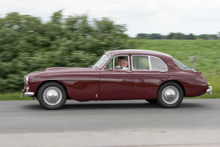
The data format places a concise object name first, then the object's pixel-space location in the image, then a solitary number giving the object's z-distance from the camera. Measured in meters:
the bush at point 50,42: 13.70
